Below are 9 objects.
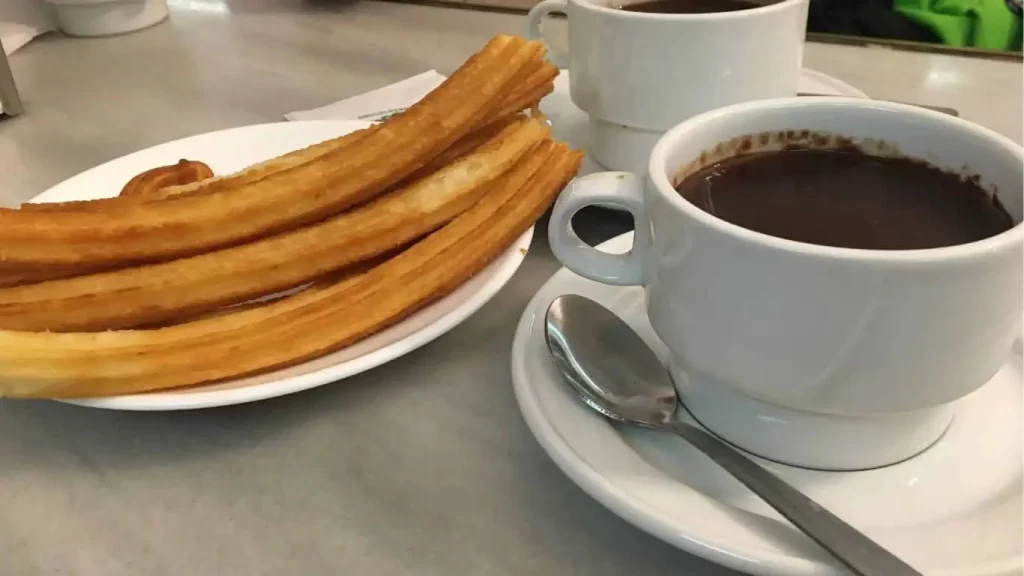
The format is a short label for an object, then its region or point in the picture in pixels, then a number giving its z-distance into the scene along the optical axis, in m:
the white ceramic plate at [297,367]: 0.35
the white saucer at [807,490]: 0.26
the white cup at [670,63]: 0.50
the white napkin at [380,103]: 0.73
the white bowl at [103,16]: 1.04
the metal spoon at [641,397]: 0.25
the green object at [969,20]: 1.12
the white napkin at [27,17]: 1.07
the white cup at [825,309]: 0.26
